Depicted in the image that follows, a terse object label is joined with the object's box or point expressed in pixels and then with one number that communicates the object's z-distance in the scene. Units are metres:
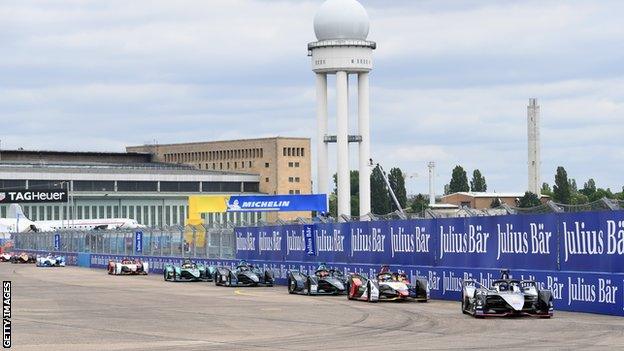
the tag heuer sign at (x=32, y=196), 136.00
